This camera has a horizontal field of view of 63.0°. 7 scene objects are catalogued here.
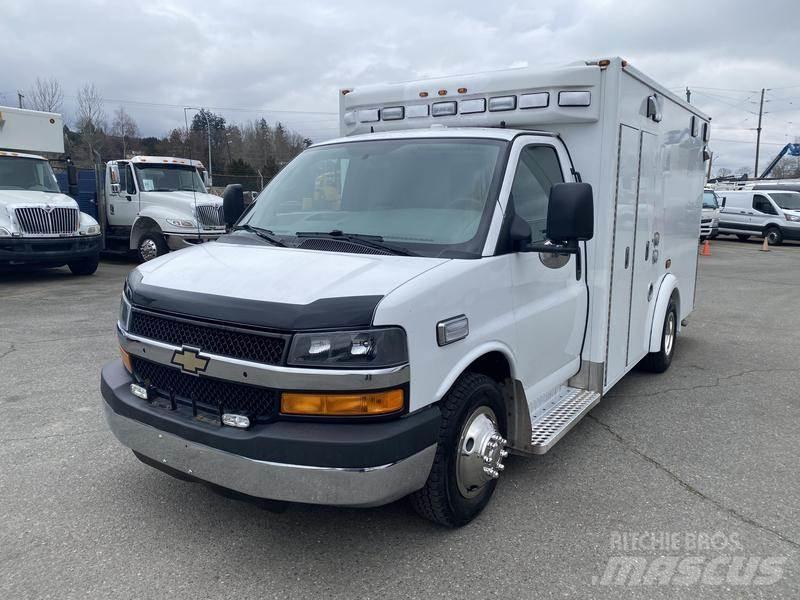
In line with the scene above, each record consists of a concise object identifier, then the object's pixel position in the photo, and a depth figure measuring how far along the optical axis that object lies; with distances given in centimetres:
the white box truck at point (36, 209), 1188
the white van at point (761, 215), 2400
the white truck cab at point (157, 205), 1409
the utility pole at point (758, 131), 6181
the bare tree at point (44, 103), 3870
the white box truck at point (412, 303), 276
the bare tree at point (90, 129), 4221
